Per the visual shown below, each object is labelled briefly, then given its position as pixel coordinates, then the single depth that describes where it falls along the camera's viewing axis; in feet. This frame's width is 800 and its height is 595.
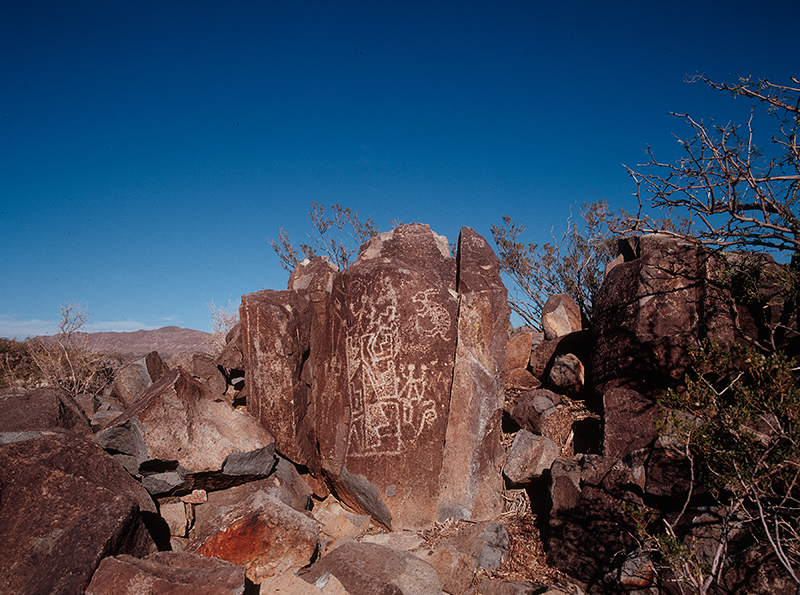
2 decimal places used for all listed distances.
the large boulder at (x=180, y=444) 12.87
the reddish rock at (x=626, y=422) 13.33
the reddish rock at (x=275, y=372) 15.31
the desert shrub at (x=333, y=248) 46.03
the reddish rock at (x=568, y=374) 17.03
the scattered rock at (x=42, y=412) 13.92
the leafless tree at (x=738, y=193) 12.26
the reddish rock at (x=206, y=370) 18.42
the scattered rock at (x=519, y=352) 19.04
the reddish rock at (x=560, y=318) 20.51
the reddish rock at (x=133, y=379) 18.86
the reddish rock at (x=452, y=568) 11.32
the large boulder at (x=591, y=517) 11.46
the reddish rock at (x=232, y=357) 18.34
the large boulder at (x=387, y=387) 14.35
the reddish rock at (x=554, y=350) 18.49
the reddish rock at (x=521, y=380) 18.37
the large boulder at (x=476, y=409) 14.40
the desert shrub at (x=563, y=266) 33.60
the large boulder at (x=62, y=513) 9.00
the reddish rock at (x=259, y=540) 10.98
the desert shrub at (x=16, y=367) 24.53
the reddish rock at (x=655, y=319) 14.21
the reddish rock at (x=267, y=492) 13.39
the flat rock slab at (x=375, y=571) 10.17
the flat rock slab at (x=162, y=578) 8.43
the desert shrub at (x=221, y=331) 30.28
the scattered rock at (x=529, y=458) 14.56
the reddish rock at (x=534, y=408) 15.85
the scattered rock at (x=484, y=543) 12.19
